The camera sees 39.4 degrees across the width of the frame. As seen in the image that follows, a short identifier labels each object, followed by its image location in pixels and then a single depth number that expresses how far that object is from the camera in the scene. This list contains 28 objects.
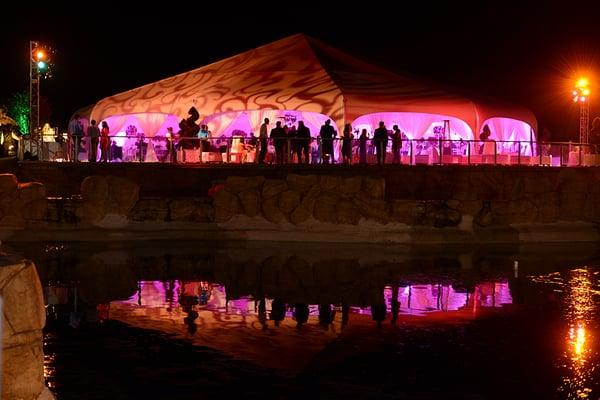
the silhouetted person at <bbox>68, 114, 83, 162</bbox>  25.70
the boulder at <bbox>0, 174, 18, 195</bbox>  21.83
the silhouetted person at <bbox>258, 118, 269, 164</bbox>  25.86
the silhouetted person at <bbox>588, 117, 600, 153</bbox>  34.92
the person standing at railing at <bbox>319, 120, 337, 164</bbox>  25.66
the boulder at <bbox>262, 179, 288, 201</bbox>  22.94
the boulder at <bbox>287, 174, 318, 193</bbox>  23.02
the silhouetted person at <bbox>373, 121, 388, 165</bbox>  25.68
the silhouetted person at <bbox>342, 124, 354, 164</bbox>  25.67
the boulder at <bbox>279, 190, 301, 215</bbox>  22.81
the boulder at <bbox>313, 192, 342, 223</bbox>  22.75
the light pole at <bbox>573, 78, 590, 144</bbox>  35.44
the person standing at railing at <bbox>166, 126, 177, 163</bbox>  25.89
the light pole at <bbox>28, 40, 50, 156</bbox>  30.60
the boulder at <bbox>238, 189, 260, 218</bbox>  22.94
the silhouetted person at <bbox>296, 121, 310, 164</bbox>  25.53
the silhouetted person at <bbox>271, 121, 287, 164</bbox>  25.79
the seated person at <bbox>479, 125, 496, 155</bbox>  26.49
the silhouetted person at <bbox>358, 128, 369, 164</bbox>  25.75
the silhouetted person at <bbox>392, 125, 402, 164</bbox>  25.70
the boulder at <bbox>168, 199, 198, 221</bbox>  22.91
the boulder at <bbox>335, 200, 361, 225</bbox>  22.78
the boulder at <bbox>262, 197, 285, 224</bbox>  22.91
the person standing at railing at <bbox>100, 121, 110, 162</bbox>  26.05
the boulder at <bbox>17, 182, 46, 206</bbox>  21.86
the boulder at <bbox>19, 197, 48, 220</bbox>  21.91
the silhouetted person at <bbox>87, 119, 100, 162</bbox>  25.98
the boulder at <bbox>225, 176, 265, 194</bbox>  23.12
